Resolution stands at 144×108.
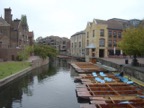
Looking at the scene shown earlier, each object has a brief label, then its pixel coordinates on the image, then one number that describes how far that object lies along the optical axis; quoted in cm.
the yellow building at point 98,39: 3929
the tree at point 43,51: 3387
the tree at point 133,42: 1723
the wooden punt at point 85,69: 2267
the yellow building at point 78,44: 4946
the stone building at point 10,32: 3135
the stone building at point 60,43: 8091
